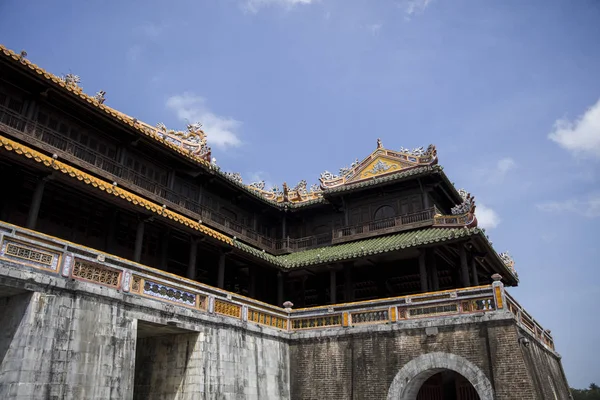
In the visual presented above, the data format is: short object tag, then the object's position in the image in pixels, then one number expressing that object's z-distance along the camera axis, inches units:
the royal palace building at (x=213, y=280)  446.9
